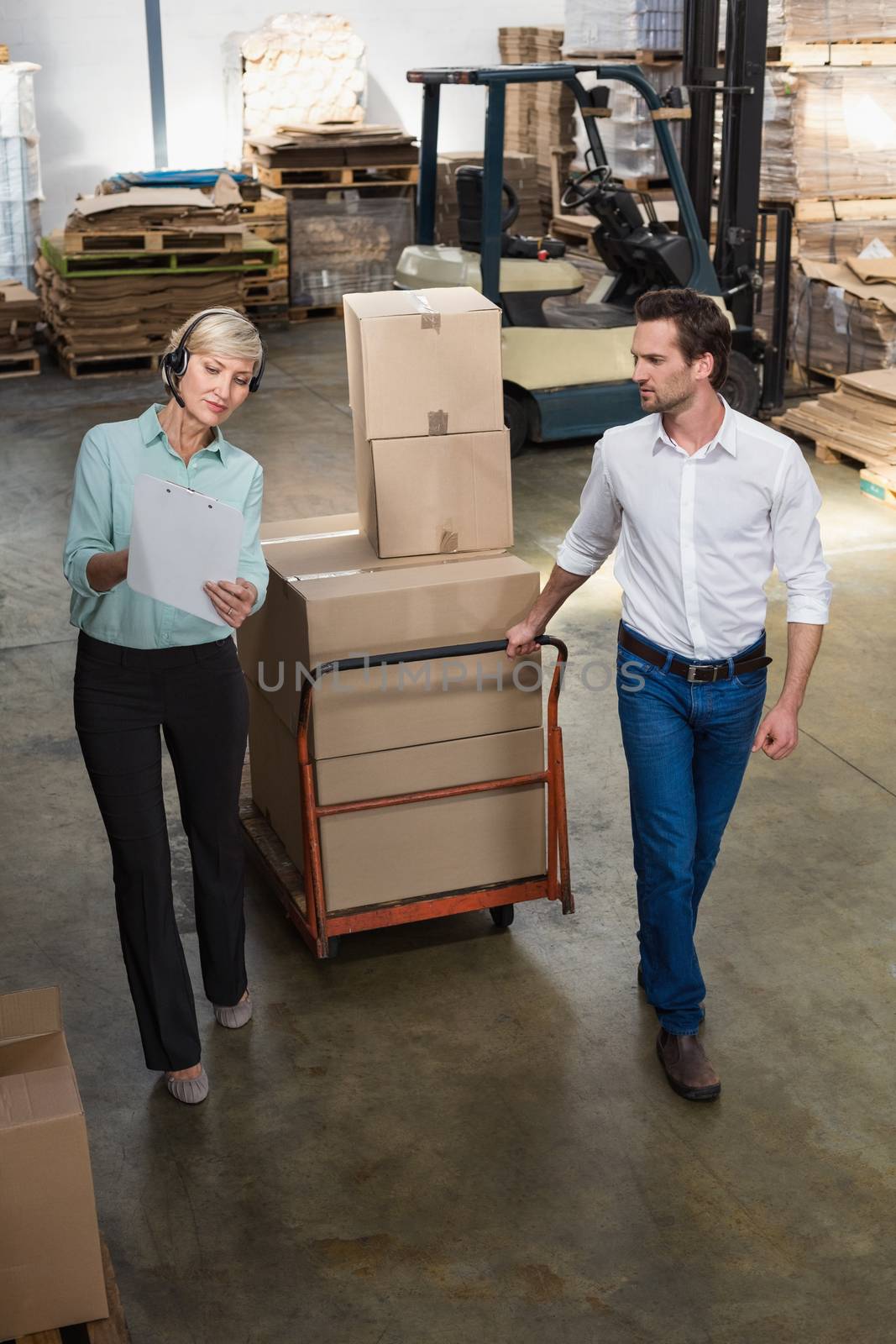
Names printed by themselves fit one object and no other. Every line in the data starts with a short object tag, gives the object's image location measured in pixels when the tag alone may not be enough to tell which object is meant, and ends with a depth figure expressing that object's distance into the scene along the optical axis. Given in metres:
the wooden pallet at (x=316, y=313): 14.32
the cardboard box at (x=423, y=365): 4.04
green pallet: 11.58
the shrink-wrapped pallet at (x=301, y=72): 14.55
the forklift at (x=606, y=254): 8.98
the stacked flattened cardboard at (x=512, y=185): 14.99
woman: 3.14
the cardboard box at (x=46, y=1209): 2.62
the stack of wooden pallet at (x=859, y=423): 8.84
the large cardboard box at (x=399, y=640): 3.89
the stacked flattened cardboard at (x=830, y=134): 10.63
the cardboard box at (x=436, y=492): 4.12
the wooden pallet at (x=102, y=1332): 2.78
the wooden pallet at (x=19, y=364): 12.06
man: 3.30
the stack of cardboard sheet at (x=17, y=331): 11.95
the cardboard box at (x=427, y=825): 4.04
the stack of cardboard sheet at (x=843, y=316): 9.99
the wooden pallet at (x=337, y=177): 14.03
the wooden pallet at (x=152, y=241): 11.50
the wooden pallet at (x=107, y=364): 11.96
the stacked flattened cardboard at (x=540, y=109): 15.23
